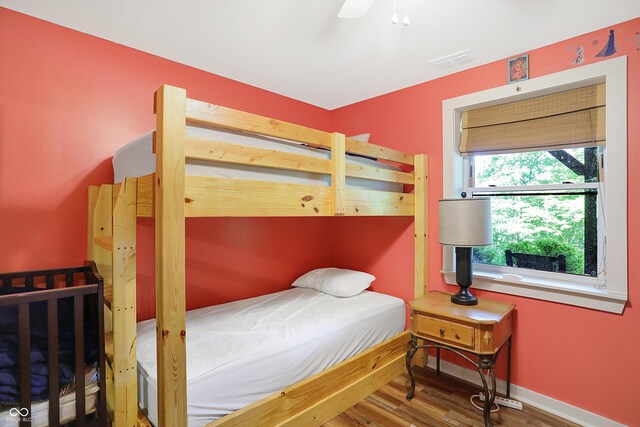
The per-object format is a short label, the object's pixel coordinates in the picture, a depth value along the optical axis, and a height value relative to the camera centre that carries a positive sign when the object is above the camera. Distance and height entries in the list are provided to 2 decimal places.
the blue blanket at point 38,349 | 1.22 -0.58
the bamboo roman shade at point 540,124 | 1.92 +0.59
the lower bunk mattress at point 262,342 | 1.43 -0.72
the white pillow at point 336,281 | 2.59 -0.59
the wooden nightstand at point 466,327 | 1.82 -0.71
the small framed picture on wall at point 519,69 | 2.10 +0.96
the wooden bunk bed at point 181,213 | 1.24 +0.00
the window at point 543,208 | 2.01 +0.02
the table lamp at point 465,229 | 1.99 -0.11
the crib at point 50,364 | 1.20 -0.62
